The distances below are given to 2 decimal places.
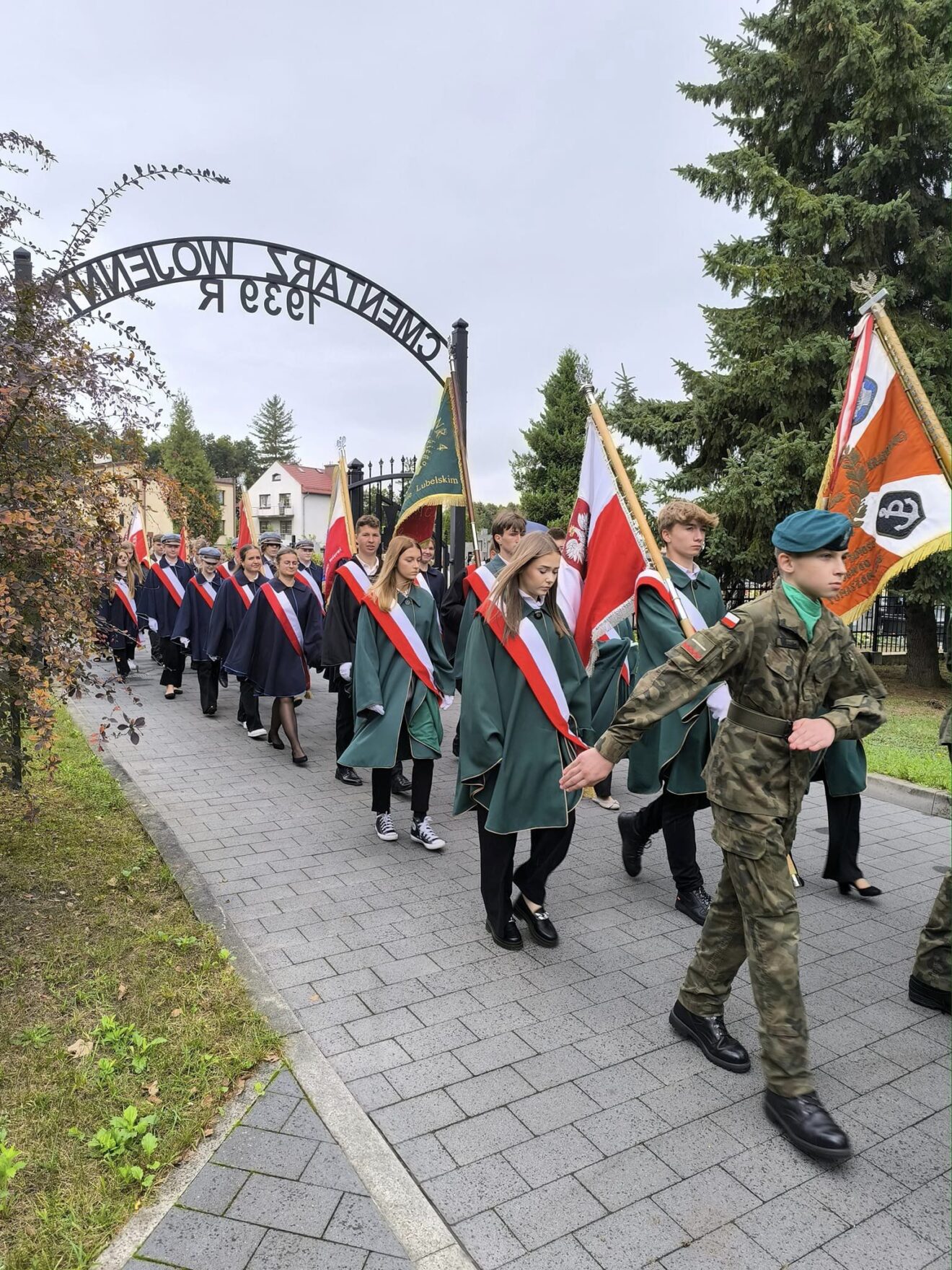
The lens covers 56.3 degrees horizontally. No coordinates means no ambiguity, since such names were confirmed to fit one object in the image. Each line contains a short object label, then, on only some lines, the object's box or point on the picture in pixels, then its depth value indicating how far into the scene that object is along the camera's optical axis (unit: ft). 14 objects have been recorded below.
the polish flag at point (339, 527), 28.94
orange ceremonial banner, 15.29
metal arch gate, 28.89
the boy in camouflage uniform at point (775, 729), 9.30
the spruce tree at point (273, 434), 331.77
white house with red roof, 237.45
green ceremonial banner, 25.99
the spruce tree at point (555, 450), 101.40
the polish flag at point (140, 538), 46.48
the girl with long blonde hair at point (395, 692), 18.39
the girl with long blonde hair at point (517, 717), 13.06
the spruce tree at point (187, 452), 184.96
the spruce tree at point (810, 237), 38.70
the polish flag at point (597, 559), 16.30
